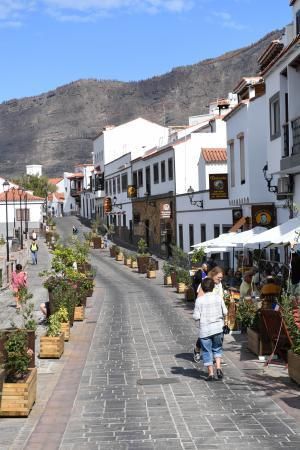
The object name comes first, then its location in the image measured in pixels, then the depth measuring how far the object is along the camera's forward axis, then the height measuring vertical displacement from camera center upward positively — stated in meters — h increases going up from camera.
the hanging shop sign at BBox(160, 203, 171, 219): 44.00 +0.43
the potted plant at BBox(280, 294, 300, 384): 10.19 -1.72
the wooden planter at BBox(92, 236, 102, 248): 58.81 -1.87
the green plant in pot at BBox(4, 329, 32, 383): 9.19 -1.79
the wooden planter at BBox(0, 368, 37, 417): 8.95 -2.26
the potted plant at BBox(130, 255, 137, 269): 43.33 -2.70
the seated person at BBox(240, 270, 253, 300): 17.50 -1.77
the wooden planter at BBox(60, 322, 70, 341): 15.67 -2.43
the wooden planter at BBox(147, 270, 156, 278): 37.12 -2.93
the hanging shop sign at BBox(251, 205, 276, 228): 24.14 -0.04
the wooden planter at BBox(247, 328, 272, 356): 12.45 -2.30
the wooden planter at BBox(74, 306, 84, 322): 19.52 -2.61
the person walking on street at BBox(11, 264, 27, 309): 22.19 -1.80
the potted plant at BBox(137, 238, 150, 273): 40.00 -2.47
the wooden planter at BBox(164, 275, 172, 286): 32.25 -2.86
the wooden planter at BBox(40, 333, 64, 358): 13.29 -2.38
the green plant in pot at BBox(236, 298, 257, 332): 14.04 -1.97
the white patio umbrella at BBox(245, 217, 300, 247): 14.67 -0.42
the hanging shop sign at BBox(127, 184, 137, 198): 56.06 +2.20
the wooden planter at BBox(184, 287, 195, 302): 24.05 -2.64
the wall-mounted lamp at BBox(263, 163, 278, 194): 23.84 +1.22
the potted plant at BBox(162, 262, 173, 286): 31.66 -2.53
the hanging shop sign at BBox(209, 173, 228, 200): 30.67 +1.33
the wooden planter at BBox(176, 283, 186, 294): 28.40 -2.84
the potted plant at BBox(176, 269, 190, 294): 28.01 -2.50
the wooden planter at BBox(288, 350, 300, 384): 10.13 -2.20
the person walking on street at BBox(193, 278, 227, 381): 10.95 -1.71
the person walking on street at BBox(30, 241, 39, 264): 40.91 -1.86
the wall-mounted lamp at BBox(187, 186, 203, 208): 37.50 +0.89
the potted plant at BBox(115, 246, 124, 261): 49.01 -2.51
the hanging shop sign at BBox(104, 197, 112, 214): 68.00 +1.38
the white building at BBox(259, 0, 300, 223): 18.45 +2.80
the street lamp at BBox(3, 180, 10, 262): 42.24 +2.21
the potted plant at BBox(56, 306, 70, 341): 15.70 -2.29
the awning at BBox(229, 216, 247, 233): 26.33 -0.30
